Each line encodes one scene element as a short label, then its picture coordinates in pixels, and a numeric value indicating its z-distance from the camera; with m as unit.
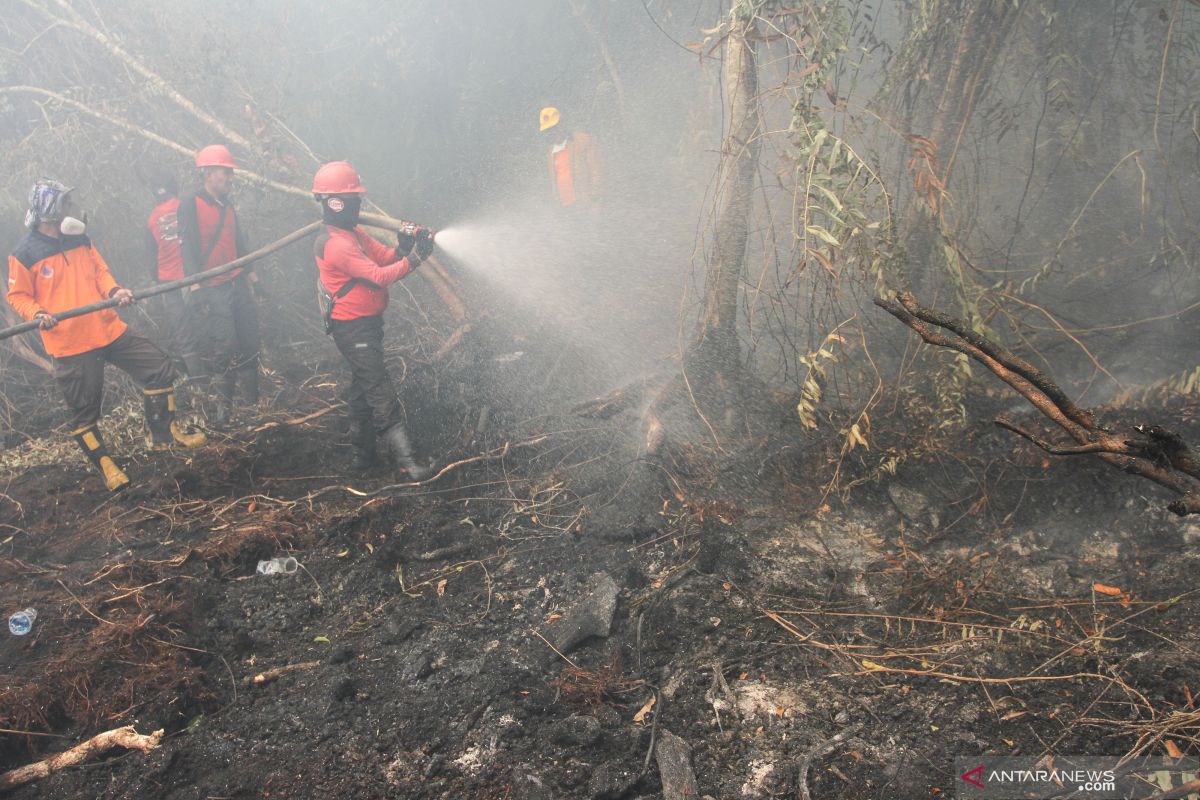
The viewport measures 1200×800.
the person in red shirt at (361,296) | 5.25
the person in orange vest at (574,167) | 7.65
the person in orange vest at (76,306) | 5.10
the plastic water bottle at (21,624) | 3.78
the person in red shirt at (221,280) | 6.59
